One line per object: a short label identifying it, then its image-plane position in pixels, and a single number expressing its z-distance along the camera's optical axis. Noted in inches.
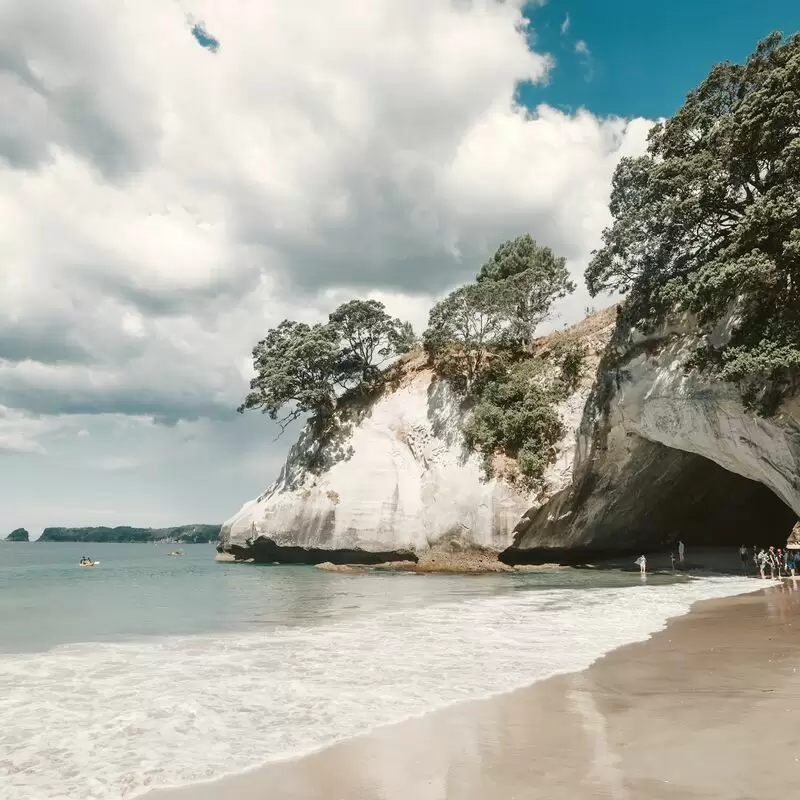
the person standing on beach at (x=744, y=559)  1092.5
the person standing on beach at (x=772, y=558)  917.6
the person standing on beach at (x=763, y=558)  957.2
